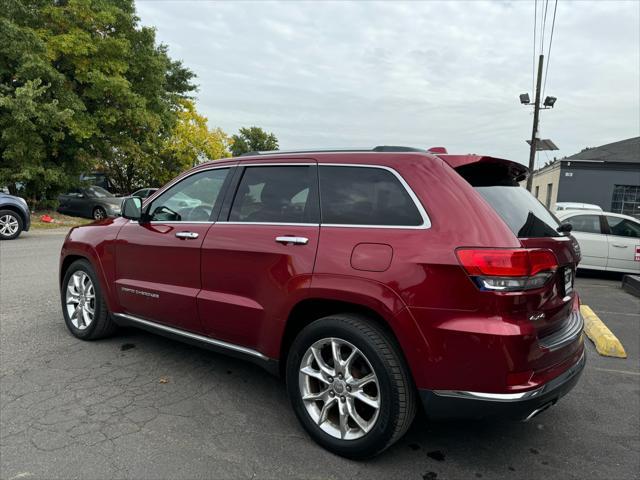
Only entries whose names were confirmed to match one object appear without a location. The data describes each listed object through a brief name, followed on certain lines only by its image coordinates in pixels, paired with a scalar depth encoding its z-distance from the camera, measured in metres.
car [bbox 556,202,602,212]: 13.48
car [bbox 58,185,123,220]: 19.38
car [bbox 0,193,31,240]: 11.95
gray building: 28.06
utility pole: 20.52
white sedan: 9.66
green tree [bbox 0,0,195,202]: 15.93
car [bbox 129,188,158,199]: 23.94
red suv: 2.36
